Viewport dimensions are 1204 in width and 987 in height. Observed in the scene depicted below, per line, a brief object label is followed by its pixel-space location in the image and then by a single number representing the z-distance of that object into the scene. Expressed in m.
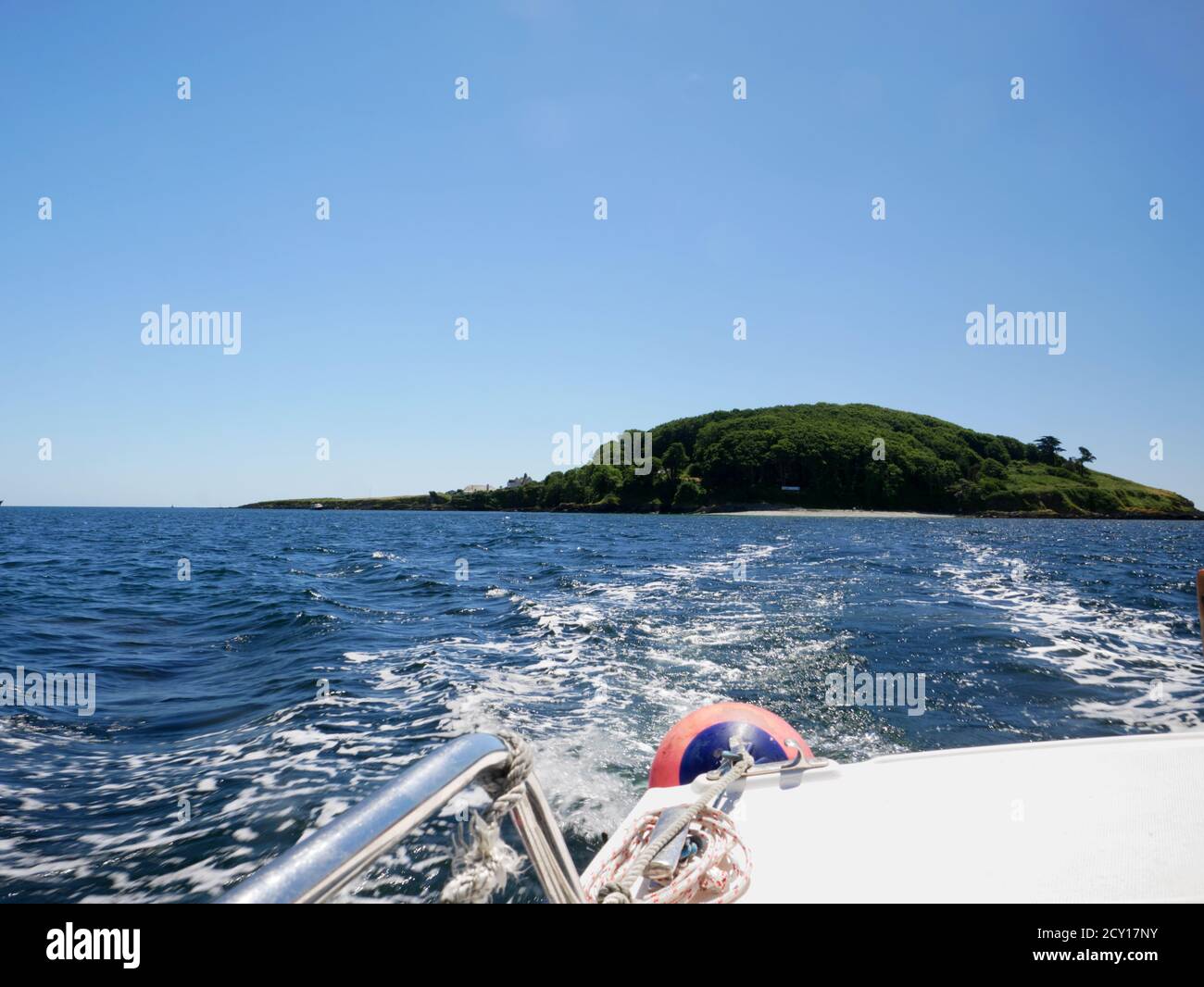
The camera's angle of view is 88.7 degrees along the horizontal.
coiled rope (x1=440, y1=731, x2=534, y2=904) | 1.80
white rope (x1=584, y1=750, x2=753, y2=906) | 2.87
